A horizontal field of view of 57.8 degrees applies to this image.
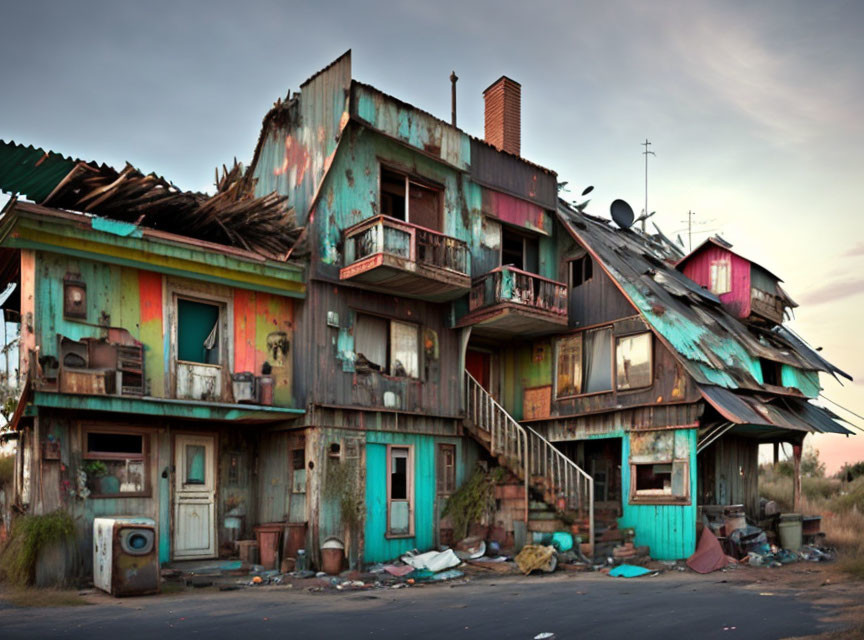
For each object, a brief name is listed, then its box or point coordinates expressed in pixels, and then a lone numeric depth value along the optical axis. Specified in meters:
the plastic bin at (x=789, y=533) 19.33
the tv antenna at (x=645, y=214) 28.12
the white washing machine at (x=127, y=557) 12.52
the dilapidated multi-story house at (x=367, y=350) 14.53
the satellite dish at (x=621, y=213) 25.33
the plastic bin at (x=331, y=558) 15.84
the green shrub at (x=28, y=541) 12.99
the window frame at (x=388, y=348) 18.02
